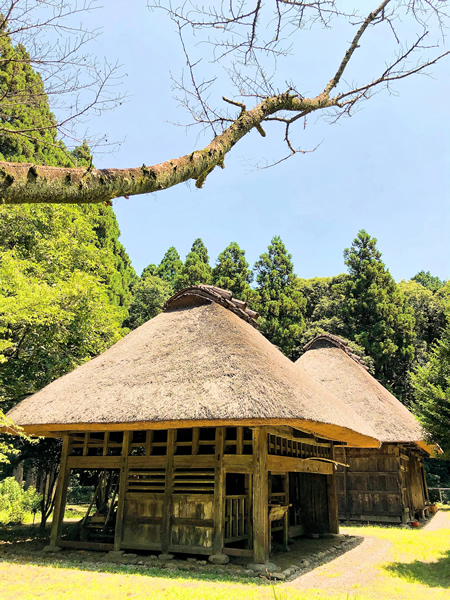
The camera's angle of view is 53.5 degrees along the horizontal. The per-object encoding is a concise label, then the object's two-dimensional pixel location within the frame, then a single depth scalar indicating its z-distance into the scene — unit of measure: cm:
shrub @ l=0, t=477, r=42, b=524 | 1446
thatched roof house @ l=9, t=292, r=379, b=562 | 750
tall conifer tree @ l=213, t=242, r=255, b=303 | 3145
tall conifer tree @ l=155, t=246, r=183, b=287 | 4123
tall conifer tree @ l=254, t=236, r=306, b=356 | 2916
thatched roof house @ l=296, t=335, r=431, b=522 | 1475
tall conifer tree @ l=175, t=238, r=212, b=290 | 3347
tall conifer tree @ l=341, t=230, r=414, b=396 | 2778
